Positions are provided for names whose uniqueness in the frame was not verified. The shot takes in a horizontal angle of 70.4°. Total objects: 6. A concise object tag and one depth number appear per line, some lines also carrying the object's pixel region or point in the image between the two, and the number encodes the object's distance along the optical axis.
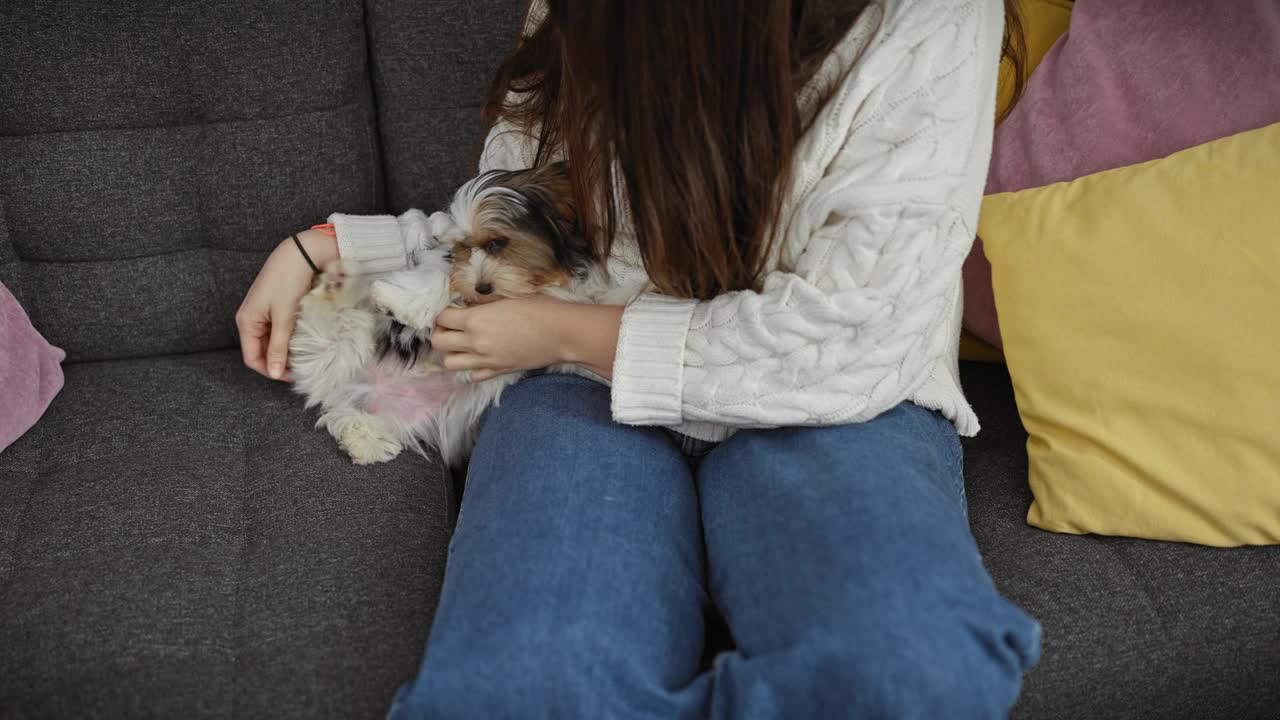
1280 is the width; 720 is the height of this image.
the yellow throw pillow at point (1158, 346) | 1.25
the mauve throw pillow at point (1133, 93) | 1.38
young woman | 0.97
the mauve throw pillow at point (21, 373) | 1.52
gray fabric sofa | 1.16
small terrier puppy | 1.43
